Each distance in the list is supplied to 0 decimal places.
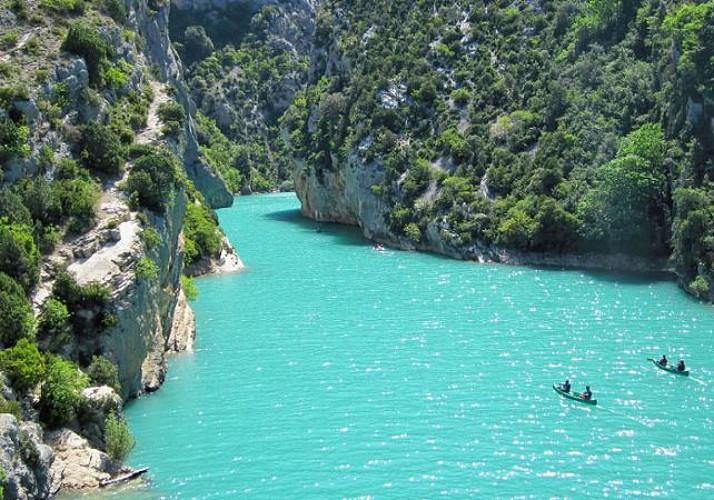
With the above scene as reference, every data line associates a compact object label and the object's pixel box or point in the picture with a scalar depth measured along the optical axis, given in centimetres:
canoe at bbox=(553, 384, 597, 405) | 4503
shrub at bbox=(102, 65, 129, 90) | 5769
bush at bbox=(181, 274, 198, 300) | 6474
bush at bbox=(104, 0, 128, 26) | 6444
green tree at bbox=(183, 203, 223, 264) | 8274
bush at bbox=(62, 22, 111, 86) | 5444
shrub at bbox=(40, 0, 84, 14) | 5822
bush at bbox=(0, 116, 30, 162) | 4478
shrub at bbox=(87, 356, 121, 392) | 4006
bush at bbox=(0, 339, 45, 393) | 3500
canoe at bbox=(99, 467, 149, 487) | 3478
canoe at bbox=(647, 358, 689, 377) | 4966
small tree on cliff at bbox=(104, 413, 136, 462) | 3647
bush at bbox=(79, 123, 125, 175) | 5069
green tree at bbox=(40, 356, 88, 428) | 3572
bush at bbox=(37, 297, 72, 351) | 3912
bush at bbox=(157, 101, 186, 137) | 5794
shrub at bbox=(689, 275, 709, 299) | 6842
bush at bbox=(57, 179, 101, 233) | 4506
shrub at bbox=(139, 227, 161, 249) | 4675
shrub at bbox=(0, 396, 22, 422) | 3254
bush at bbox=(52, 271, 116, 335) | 4106
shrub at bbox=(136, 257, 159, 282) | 4459
